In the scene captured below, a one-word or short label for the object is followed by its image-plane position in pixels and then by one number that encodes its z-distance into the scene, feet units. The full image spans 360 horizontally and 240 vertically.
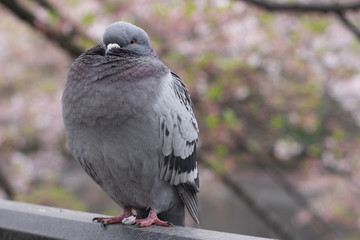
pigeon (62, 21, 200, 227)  9.38
